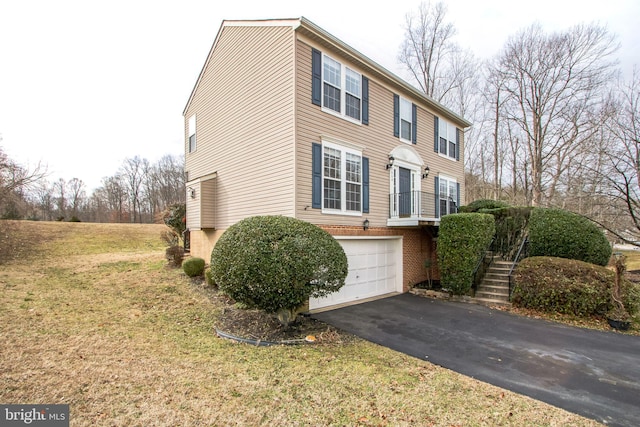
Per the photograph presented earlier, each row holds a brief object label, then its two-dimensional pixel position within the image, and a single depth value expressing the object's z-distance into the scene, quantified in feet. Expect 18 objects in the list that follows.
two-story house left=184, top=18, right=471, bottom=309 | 27.61
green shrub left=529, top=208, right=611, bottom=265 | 31.45
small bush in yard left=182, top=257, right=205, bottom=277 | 35.99
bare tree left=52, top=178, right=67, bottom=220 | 131.96
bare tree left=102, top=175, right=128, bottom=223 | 142.08
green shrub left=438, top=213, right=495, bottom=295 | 32.04
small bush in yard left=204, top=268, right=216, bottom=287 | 32.60
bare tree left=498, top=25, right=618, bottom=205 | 59.11
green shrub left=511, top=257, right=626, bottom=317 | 25.61
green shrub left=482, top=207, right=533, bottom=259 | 40.81
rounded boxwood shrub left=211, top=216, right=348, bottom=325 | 19.29
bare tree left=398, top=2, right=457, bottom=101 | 73.77
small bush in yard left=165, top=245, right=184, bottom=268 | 42.84
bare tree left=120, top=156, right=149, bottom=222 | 144.97
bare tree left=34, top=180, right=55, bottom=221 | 124.32
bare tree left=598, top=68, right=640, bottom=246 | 36.60
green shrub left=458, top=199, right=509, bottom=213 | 45.24
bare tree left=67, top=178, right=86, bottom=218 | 138.21
